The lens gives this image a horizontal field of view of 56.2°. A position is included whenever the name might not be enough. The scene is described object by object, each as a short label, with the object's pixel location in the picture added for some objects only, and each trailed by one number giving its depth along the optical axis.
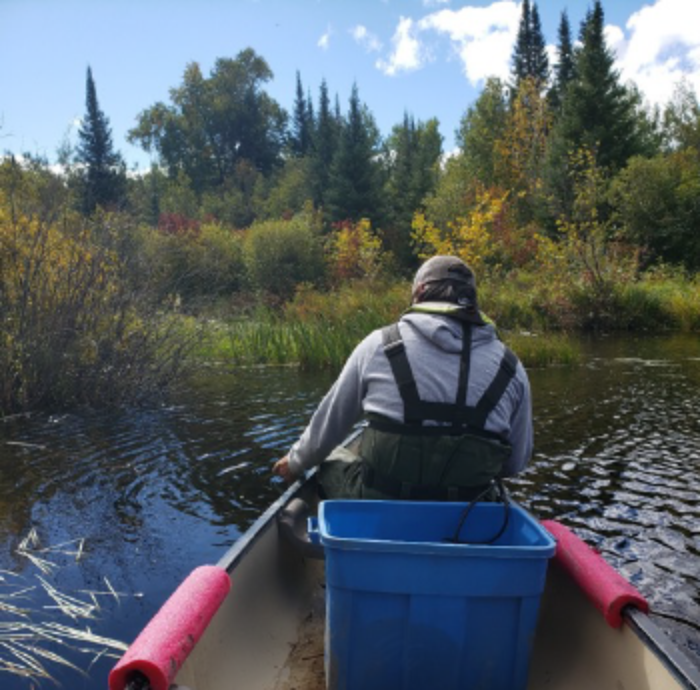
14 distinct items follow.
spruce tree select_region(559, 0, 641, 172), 30.09
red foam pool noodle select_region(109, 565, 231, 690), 1.69
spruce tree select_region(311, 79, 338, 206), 47.50
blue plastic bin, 1.98
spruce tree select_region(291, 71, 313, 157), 77.06
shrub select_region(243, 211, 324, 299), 27.78
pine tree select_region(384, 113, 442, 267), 37.16
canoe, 1.84
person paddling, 2.45
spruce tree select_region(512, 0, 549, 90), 53.34
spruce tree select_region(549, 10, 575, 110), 43.28
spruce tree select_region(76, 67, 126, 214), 47.00
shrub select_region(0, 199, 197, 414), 7.75
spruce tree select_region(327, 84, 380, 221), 38.28
